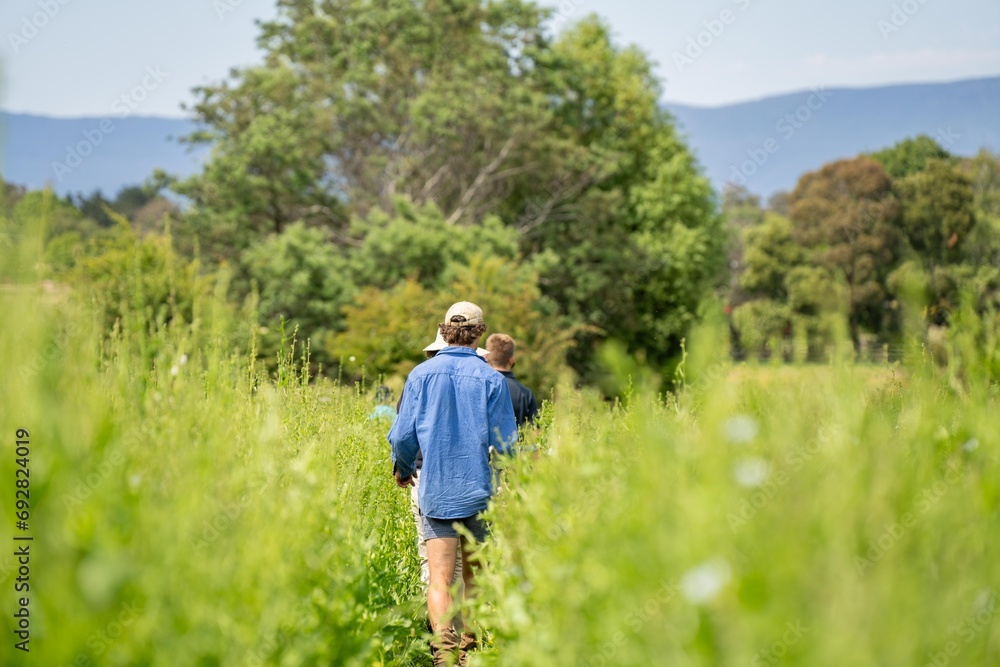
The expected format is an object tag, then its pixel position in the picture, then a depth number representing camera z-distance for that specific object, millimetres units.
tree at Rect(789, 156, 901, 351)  49344
